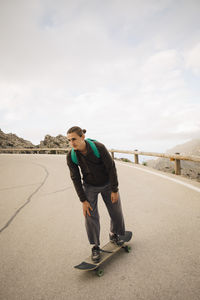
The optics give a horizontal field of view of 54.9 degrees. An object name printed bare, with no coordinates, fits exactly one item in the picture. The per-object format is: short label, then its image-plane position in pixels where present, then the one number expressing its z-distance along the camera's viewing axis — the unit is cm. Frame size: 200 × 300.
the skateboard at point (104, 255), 245
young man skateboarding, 254
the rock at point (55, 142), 3585
